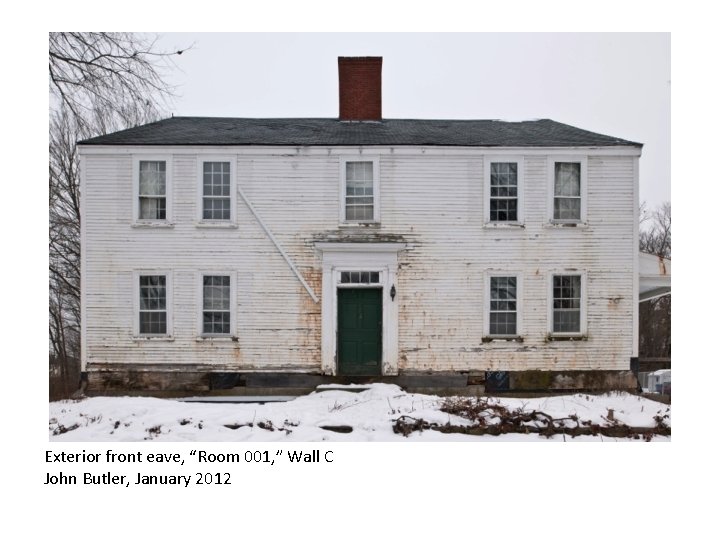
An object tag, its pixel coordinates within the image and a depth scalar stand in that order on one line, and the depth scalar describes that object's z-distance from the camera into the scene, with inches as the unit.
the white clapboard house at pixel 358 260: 511.2
